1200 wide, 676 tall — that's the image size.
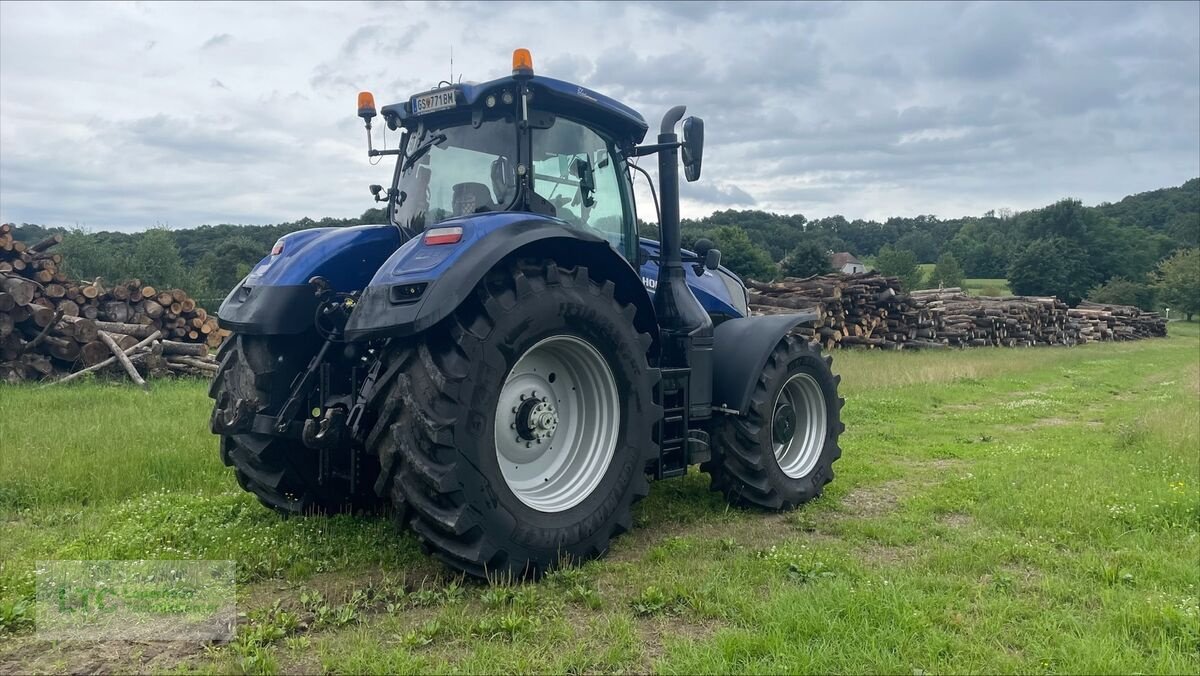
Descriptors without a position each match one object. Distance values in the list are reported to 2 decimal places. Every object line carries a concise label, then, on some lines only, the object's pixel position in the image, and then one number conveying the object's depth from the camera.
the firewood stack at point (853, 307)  21.23
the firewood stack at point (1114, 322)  35.78
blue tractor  3.98
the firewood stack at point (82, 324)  11.95
